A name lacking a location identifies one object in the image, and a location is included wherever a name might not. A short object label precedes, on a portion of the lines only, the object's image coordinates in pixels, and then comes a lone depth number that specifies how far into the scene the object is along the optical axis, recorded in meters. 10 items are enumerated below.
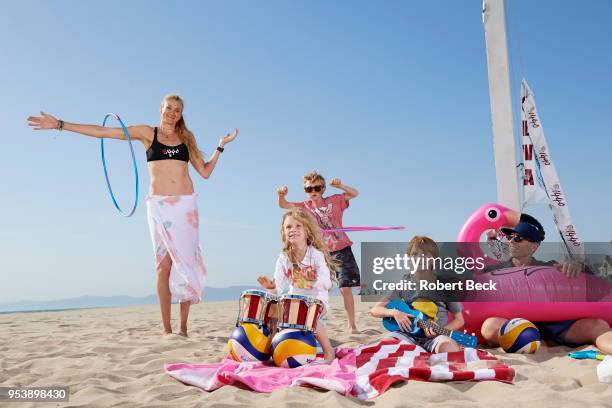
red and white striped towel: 3.12
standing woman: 5.55
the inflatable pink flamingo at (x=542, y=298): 4.59
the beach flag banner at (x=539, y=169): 6.09
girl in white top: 4.36
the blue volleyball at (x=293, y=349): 3.73
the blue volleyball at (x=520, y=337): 4.34
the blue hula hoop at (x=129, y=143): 5.59
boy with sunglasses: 5.88
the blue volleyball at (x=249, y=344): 3.89
